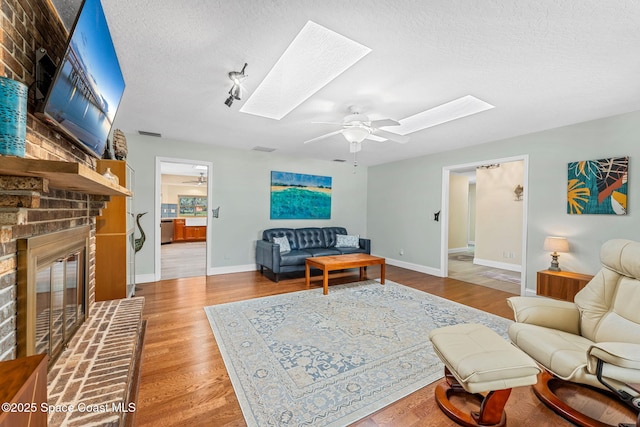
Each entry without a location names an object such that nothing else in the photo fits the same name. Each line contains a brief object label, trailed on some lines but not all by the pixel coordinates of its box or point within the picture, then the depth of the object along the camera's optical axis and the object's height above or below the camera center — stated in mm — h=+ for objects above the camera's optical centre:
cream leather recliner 1426 -772
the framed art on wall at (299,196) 5680 +316
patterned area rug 1741 -1231
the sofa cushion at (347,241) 5599 -632
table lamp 3412 -401
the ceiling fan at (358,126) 2953 +952
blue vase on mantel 948 +319
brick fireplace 1077 +108
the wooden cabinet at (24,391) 657 -488
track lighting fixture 2271 +1098
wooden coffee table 4012 -806
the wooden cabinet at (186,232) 9445 -852
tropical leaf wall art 3125 +359
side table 3146 -833
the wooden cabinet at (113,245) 2764 -397
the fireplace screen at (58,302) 1472 -620
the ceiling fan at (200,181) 9299 +1006
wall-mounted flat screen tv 1204 +652
